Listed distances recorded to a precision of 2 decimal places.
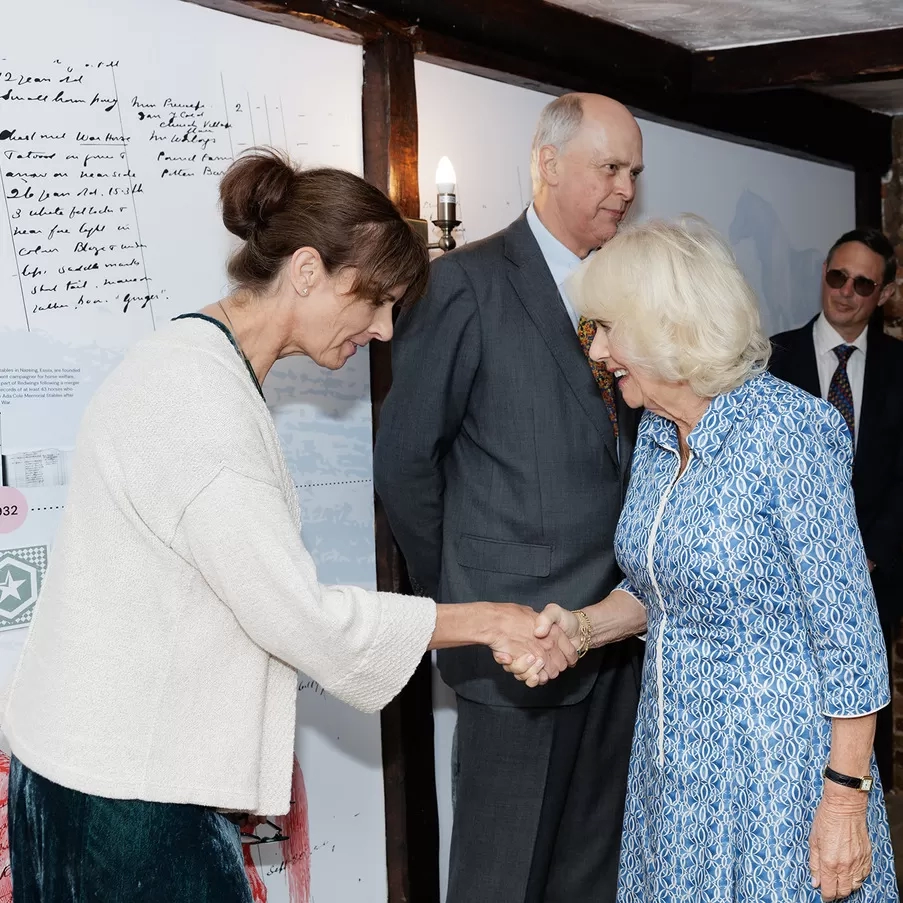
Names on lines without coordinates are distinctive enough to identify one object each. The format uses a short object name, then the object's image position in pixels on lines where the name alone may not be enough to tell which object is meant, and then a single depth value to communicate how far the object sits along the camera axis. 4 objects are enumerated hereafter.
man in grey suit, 2.40
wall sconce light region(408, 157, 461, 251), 2.66
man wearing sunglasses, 3.70
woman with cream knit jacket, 1.48
